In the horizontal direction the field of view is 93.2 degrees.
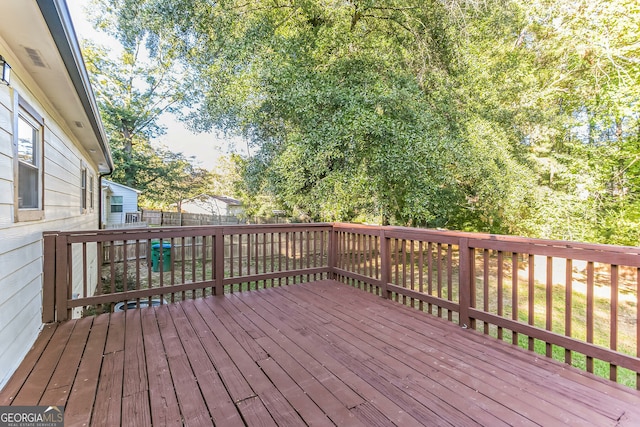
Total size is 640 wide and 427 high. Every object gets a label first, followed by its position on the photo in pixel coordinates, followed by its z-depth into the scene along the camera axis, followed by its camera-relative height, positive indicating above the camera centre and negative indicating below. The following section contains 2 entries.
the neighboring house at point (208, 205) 22.41 +0.47
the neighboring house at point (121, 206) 14.70 +0.22
